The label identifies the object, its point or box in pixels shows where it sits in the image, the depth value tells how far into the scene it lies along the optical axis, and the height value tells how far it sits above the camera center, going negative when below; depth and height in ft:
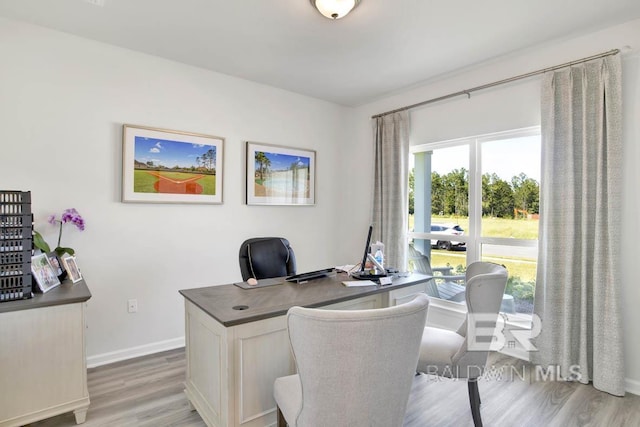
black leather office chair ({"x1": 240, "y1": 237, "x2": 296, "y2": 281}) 8.86 -1.17
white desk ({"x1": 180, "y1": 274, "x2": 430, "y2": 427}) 5.33 -2.22
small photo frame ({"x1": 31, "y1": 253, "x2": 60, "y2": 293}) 6.50 -1.20
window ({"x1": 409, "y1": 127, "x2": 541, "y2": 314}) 9.74 +0.32
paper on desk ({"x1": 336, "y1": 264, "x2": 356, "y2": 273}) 8.76 -1.38
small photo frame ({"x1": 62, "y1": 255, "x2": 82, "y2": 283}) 7.49 -1.22
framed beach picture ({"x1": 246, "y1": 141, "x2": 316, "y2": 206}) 11.83 +1.53
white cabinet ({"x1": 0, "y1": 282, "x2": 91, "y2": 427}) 5.75 -2.58
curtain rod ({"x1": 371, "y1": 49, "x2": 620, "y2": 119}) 8.12 +3.97
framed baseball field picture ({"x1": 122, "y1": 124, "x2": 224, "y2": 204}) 9.40 +1.47
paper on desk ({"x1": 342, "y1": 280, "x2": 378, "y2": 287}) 7.41 -1.49
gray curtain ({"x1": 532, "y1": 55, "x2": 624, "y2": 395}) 7.77 -0.19
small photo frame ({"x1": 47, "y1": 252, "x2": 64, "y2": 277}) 7.41 -1.11
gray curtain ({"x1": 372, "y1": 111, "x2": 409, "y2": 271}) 12.34 +1.13
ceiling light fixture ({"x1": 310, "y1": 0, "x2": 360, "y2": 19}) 6.79 +4.31
